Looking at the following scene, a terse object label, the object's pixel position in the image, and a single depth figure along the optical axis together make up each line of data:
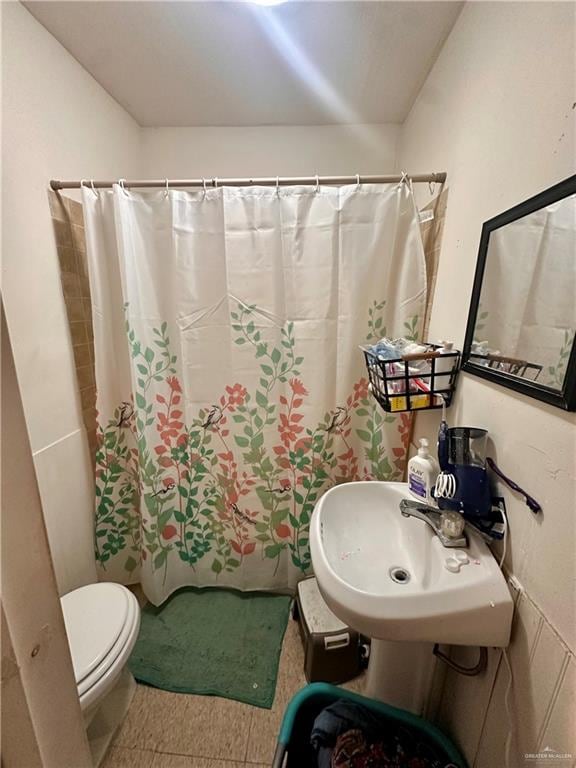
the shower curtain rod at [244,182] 1.12
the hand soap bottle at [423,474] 0.92
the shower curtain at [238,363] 1.17
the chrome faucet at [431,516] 0.77
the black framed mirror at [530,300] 0.56
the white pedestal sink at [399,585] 0.65
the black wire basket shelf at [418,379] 0.92
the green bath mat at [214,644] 1.14
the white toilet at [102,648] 0.86
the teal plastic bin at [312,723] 0.83
